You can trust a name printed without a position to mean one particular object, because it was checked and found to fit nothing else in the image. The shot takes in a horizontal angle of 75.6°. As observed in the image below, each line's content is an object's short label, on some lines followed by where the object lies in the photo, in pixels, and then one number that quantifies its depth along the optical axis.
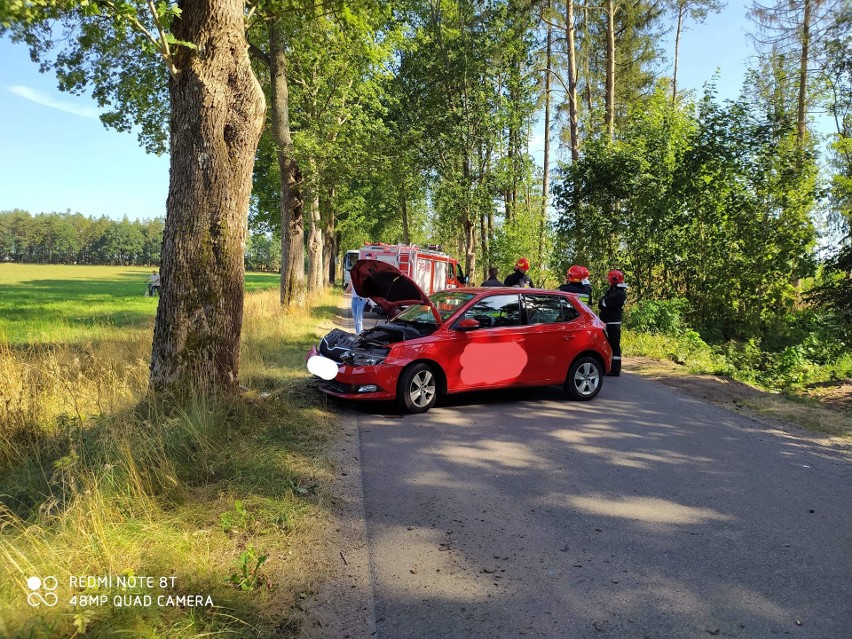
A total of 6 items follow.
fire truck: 19.56
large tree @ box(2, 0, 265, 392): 5.50
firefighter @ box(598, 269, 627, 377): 10.16
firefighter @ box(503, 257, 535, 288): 12.15
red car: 6.91
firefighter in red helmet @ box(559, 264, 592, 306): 10.45
